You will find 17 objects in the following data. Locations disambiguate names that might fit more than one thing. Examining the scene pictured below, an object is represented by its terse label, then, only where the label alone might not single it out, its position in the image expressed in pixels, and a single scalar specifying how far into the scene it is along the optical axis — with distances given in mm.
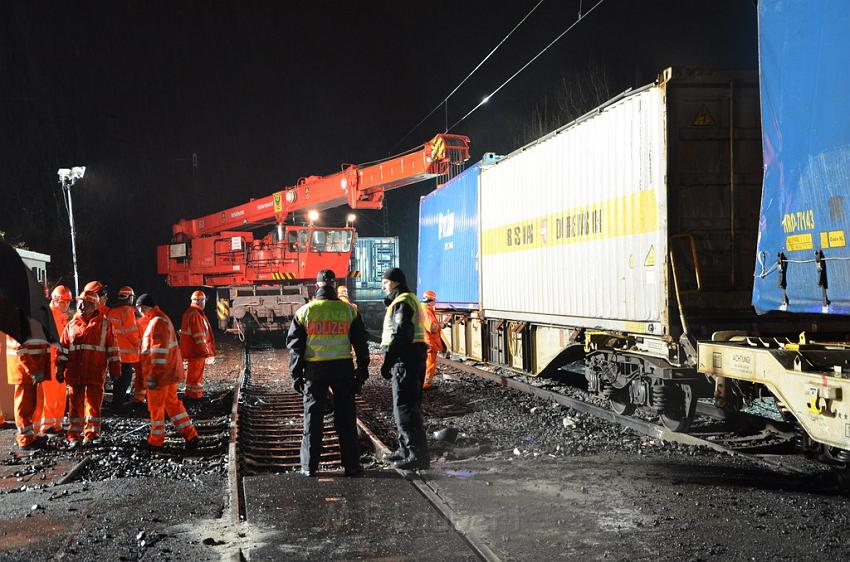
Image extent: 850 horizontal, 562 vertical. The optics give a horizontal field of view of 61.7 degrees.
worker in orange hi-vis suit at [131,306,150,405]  10594
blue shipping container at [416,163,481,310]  14031
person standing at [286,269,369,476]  6008
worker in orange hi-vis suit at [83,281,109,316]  7909
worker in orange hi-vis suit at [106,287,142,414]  9461
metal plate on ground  4238
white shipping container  7328
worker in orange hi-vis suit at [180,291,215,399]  10430
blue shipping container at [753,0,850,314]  4227
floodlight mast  18797
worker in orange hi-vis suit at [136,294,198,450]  7148
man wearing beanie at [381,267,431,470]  6180
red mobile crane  19422
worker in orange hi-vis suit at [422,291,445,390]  11242
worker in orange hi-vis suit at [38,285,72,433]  8234
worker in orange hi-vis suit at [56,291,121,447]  7566
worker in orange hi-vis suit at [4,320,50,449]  7516
